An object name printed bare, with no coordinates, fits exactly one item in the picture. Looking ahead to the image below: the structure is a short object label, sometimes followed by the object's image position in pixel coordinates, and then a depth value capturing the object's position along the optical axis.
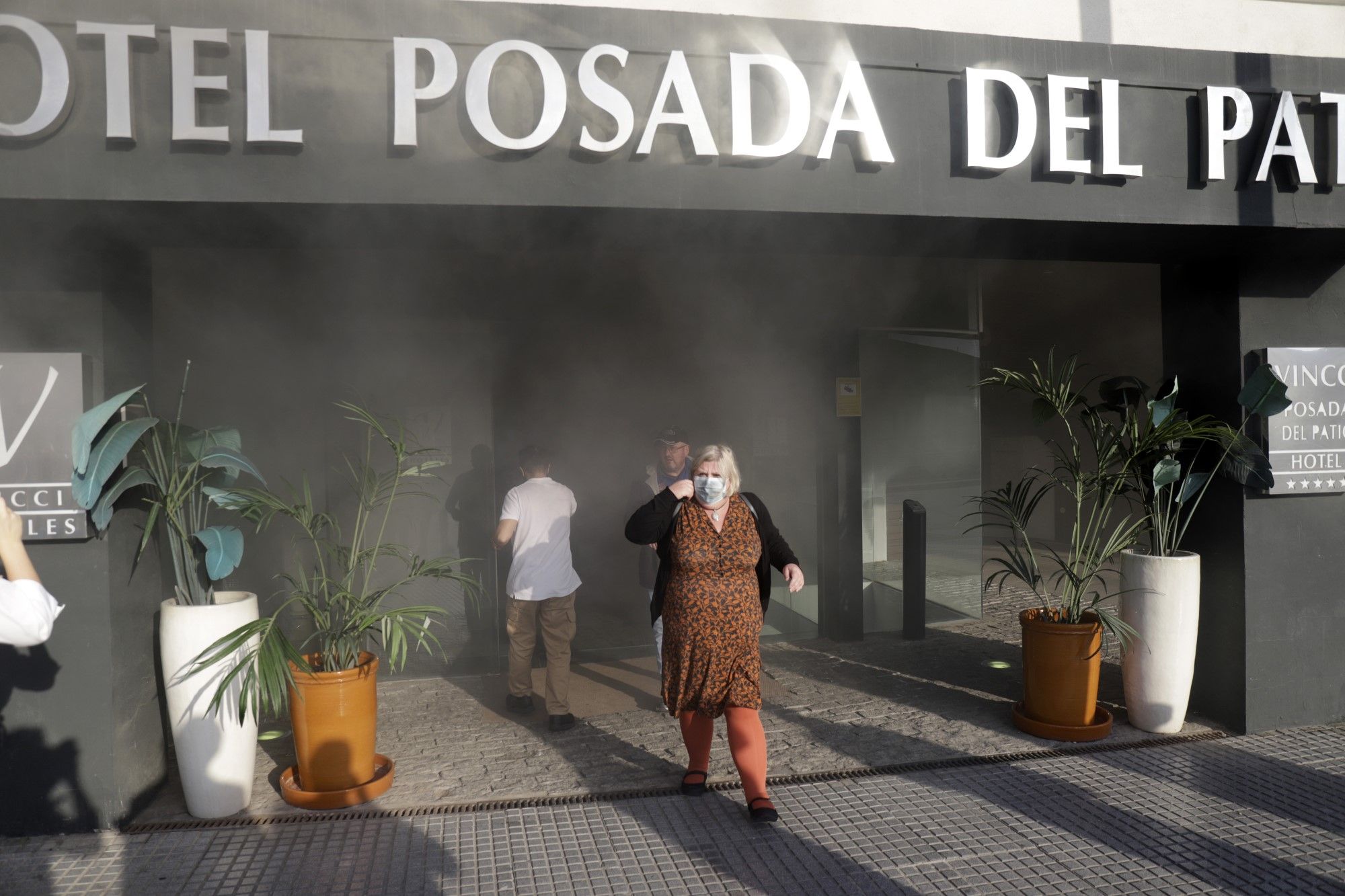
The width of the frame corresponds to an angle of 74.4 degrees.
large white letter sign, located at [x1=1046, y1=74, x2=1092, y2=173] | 3.90
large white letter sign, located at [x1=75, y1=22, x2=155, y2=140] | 3.27
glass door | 7.12
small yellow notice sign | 6.77
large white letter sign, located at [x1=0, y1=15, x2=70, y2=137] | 3.25
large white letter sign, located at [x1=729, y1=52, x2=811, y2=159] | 3.67
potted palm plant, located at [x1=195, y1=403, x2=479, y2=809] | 3.56
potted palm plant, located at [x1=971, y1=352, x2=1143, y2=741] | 4.49
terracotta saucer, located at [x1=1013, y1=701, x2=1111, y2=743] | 4.48
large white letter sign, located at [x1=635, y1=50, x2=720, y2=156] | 3.62
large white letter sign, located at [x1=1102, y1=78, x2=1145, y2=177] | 3.94
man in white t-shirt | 4.84
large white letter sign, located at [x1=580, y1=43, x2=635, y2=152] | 3.58
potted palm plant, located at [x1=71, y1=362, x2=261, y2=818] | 3.61
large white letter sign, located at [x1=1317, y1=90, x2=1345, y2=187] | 4.09
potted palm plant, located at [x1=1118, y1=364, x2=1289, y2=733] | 4.42
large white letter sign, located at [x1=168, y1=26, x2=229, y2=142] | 3.31
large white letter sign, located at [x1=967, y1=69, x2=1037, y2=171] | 3.85
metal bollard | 6.94
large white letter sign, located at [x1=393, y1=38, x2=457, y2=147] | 3.44
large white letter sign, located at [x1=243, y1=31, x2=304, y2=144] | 3.36
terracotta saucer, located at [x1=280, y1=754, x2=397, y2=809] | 3.79
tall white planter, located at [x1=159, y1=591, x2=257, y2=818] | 3.62
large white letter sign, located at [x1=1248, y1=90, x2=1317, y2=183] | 4.04
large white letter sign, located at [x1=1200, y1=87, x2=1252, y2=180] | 4.03
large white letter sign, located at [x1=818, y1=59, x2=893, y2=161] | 3.75
